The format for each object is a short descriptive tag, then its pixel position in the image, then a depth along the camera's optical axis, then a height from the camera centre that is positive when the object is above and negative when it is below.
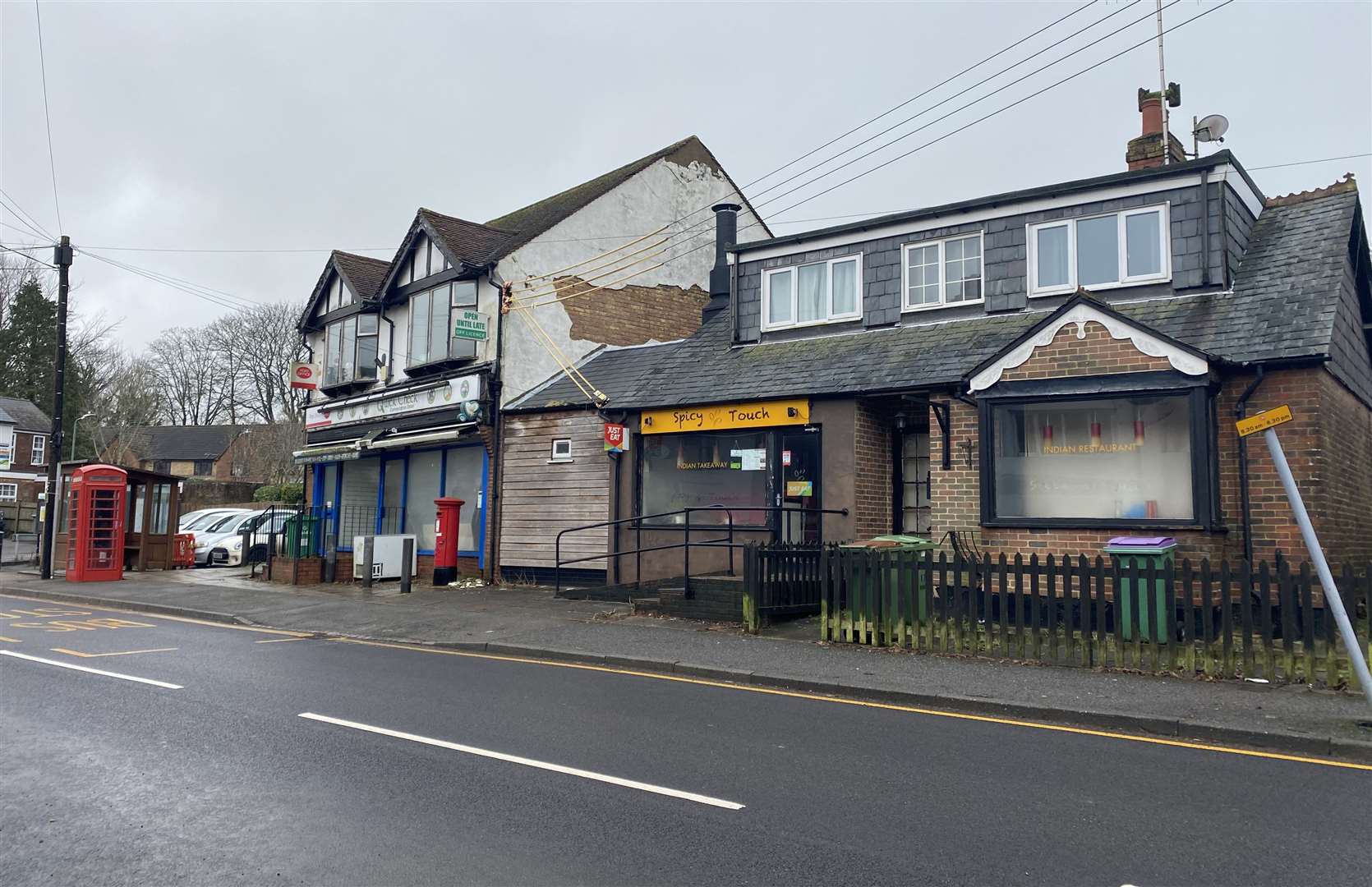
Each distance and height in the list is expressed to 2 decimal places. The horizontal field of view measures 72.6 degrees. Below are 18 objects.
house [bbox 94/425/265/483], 61.94 +5.15
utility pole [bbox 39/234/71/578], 22.20 +2.37
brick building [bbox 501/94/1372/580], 11.06 +2.15
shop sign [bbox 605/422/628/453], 16.97 +1.67
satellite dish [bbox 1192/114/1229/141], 15.64 +6.90
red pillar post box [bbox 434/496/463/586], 18.95 -0.22
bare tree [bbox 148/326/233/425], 62.69 +9.70
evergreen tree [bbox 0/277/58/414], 54.25 +10.50
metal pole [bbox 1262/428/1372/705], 7.04 -0.40
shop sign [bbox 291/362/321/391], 25.45 +4.14
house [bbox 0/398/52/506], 57.97 +4.65
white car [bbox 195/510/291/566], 26.00 -0.41
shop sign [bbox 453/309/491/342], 19.48 +4.24
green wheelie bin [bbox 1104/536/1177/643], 9.20 -0.41
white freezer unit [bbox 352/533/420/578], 20.06 -0.60
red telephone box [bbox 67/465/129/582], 21.36 -0.05
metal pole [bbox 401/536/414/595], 17.69 -0.63
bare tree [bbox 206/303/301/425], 59.62 +11.31
